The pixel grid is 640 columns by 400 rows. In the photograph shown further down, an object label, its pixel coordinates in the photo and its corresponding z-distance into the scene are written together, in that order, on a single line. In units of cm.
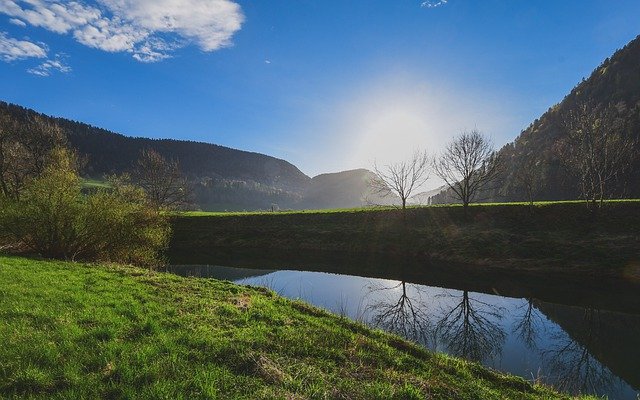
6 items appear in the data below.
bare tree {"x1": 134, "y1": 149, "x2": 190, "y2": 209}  6078
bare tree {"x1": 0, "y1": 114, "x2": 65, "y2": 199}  4406
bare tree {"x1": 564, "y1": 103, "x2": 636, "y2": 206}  4224
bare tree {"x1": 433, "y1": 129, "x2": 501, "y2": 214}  4778
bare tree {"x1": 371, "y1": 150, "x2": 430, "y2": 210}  5288
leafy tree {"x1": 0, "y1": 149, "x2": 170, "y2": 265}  2467
